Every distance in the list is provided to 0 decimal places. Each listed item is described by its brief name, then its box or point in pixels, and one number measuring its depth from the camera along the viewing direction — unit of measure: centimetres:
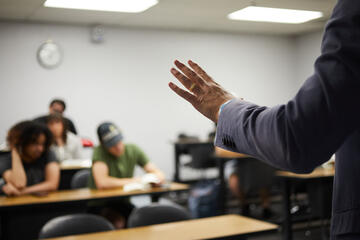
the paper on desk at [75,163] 443
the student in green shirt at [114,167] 336
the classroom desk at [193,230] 188
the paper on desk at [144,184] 331
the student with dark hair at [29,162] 326
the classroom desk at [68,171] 432
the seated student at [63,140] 321
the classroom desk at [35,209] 287
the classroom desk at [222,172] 479
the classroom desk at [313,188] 351
